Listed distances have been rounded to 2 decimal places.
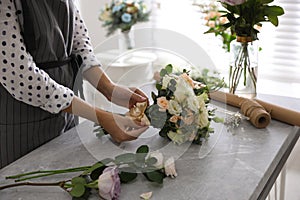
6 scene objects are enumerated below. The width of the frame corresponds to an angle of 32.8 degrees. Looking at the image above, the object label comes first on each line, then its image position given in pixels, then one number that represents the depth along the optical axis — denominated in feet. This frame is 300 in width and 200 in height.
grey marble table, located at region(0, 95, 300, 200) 3.70
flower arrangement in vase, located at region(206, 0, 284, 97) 4.88
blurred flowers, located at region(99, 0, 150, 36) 9.20
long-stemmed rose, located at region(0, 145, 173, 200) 3.55
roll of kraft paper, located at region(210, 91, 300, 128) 4.77
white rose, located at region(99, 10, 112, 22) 9.39
